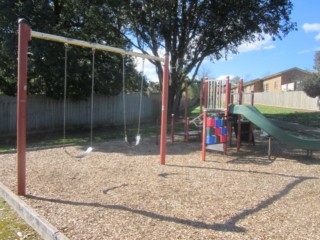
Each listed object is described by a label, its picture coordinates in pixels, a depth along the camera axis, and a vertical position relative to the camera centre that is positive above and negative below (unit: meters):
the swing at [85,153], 5.24 -0.80
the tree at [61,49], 9.78 +2.44
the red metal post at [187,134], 9.36 -0.73
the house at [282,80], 47.57 +6.36
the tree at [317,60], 34.58 +7.10
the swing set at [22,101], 4.52 +0.16
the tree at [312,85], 27.76 +3.08
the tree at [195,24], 12.92 +4.45
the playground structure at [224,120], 7.05 -0.17
